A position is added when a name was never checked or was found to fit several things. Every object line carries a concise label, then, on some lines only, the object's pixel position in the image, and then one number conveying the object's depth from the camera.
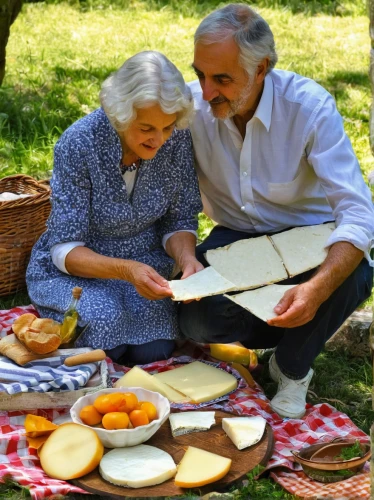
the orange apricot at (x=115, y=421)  3.18
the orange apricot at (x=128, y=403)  3.25
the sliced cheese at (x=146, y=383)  3.56
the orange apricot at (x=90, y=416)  3.22
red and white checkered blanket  3.02
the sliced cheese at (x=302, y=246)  3.72
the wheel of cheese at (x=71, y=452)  3.07
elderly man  3.61
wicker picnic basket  4.56
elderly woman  3.64
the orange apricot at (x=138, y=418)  3.21
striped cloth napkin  3.45
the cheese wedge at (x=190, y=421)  3.32
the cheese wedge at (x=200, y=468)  3.01
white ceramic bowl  3.15
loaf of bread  3.64
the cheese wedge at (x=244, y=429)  3.24
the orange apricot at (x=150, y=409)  3.27
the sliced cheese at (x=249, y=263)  3.70
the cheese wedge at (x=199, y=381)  3.62
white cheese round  3.00
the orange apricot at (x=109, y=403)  3.24
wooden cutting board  2.98
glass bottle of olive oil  3.80
